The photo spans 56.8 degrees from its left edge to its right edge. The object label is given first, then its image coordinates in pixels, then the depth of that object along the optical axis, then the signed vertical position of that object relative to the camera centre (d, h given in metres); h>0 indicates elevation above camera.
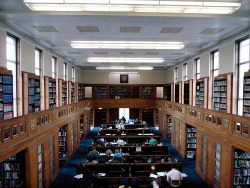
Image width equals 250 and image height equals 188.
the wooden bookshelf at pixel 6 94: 6.51 -0.07
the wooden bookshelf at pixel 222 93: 8.66 -0.05
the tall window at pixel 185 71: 14.90 +1.34
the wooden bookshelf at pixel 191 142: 11.41 -2.51
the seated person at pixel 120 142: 11.07 -2.45
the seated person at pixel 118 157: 8.75 -2.50
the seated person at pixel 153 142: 10.93 -2.39
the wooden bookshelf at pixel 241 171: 6.77 -2.33
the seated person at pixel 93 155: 9.04 -2.51
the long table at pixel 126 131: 14.42 -2.51
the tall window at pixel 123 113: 21.72 -2.02
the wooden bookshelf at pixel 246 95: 7.09 -0.10
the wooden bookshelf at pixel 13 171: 6.56 -2.28
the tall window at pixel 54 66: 12.50 +1.40
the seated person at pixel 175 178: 7.06 -2.65
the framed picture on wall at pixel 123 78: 21.36 +1.25
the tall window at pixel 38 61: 10.20 +1.38
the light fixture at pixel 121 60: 13.88 +1.99
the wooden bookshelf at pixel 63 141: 11.22 -2.41
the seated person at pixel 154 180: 6.76 -2.74
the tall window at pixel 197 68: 12.46 +1.28
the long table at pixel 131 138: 12.35 -2.52
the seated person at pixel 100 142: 11.20 -2.46
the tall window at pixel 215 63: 10.48 +1.32
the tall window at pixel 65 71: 14.70 +1.32
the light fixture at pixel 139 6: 5.18 +2.02
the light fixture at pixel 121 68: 18.47 +1.95
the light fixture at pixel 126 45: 9.42 +2.00
